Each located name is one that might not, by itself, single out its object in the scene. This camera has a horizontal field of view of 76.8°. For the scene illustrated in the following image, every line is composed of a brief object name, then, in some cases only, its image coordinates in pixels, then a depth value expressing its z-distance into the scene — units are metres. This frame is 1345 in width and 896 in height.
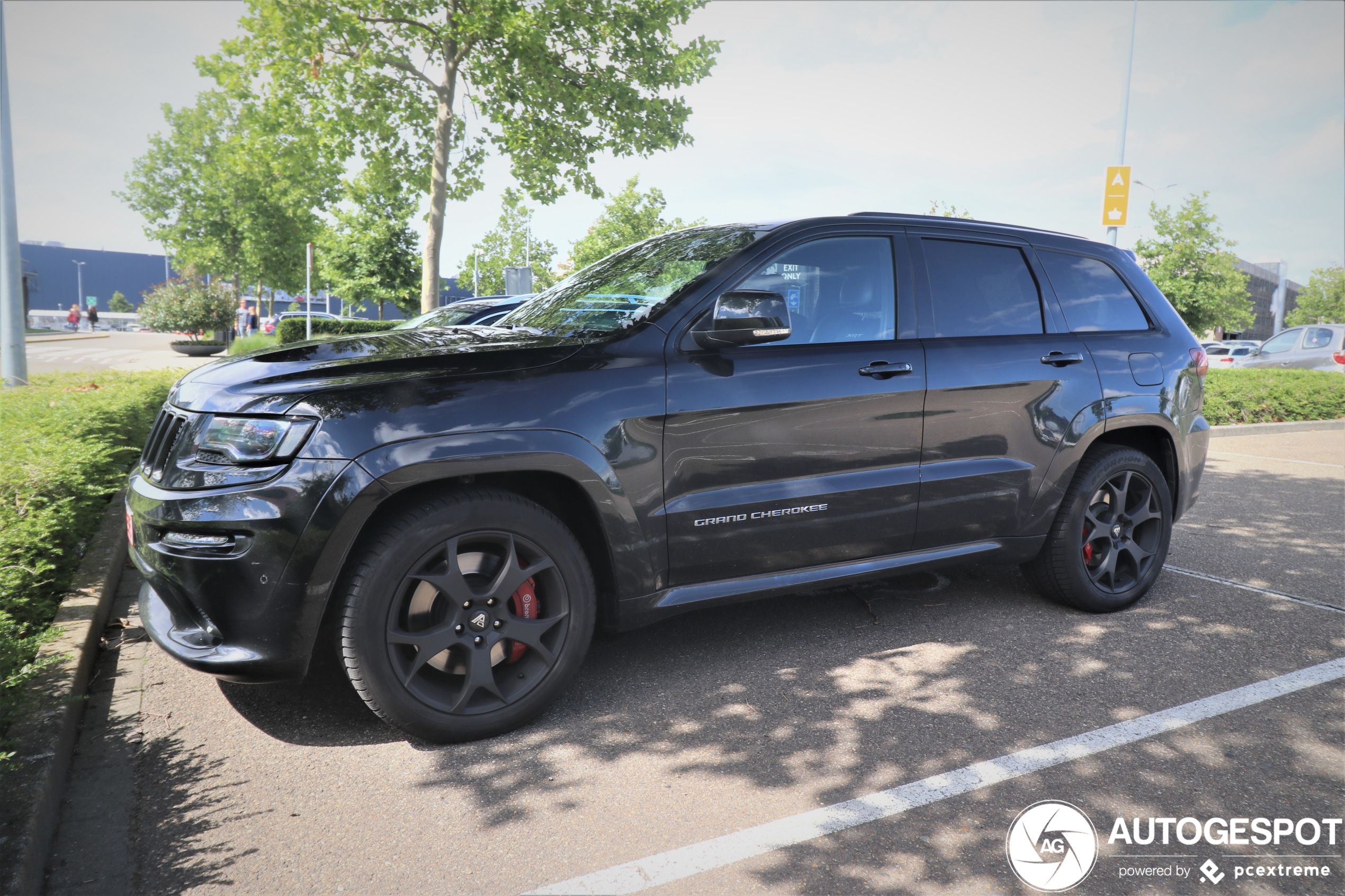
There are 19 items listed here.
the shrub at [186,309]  29.08
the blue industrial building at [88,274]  106.75
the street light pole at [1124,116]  17.42
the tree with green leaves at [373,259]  34.50
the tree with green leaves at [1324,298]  70.44
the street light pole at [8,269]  10.83
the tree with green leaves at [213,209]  31.86
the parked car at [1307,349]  16.69
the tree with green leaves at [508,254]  54.84
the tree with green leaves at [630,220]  41.50
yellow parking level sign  13.86
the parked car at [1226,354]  31.82
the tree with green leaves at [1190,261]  33.16
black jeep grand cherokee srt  2.66
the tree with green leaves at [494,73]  12.48
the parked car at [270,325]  34.84
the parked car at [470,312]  11.09
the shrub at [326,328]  18.95
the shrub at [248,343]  21.25
